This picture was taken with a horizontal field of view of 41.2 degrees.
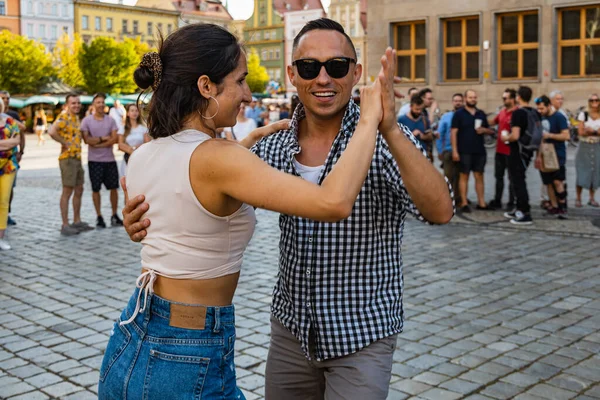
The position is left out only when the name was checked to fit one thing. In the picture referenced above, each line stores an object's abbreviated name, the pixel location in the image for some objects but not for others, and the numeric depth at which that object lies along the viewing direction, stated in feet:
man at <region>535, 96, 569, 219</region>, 39.52
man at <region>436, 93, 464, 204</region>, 43.19
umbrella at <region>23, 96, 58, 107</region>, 170.30
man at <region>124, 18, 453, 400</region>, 8.80
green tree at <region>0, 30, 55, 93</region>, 207.21
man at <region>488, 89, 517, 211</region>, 40.73
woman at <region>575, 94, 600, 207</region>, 41.63
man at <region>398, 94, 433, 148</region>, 39.42
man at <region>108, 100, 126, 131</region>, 55.37
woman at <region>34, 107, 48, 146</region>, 118.14
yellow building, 333.87
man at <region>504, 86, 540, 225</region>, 37.58
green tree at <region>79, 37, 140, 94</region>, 233.55
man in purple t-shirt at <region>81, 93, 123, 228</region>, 37.65
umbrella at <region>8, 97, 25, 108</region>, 165.67
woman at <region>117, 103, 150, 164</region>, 37.93
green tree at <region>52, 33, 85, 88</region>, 235.40
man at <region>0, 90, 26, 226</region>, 38.34
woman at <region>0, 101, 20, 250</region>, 31.83
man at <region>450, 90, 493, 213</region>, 42.14
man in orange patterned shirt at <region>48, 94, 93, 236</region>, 36.68
